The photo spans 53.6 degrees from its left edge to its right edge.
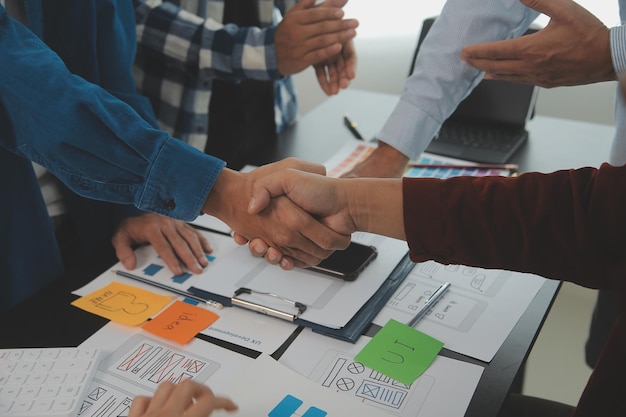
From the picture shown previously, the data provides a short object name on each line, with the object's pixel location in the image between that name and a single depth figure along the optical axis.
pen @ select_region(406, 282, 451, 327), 0.95
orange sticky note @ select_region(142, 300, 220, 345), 0.93
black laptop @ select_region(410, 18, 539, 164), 1.53
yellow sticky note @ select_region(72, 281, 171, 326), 0.97
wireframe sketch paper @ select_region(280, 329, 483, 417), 0.79
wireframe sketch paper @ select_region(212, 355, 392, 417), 0.77
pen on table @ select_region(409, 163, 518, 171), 1.42
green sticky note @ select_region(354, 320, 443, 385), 0.85
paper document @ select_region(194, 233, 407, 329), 0.96
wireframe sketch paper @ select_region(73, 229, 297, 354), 0.92
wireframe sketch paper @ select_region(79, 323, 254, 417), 0.81
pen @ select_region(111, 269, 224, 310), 1.00
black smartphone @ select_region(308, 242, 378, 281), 1.04
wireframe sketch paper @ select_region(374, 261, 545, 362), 0.91
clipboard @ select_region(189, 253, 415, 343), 0.92
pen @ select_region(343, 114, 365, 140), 1.61
